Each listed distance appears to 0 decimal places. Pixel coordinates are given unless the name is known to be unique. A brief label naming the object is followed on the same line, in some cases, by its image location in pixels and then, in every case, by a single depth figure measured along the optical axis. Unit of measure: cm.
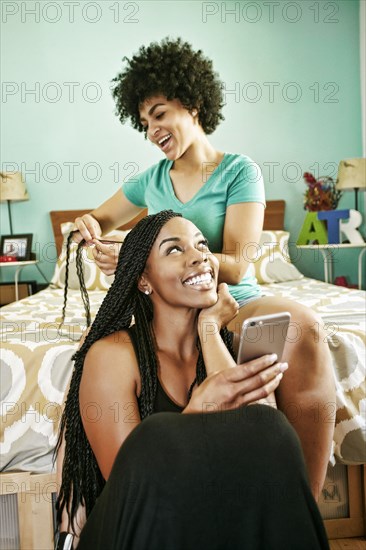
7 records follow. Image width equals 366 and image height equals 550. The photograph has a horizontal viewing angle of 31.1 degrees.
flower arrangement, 398
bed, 167
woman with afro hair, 144
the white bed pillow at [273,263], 350
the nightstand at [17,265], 377
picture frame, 394
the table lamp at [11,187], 382
